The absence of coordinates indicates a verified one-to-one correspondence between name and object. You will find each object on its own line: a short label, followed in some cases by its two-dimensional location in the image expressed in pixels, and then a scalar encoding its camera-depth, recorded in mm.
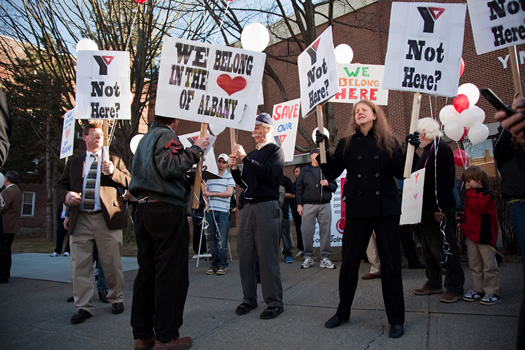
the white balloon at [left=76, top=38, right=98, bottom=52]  6268
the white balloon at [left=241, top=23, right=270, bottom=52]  6113
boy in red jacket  4102
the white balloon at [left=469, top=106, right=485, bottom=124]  6031
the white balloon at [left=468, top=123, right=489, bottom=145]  6031
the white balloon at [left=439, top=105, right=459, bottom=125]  6390
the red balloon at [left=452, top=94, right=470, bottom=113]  6422
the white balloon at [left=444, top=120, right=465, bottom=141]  6016
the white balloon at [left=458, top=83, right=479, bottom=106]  6367
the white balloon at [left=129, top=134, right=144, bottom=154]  10145
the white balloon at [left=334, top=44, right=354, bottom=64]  7641
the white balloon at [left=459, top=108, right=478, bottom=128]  5965
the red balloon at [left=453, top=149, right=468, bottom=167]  6676
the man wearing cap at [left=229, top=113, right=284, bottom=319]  4094
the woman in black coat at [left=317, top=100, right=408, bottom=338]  3432
